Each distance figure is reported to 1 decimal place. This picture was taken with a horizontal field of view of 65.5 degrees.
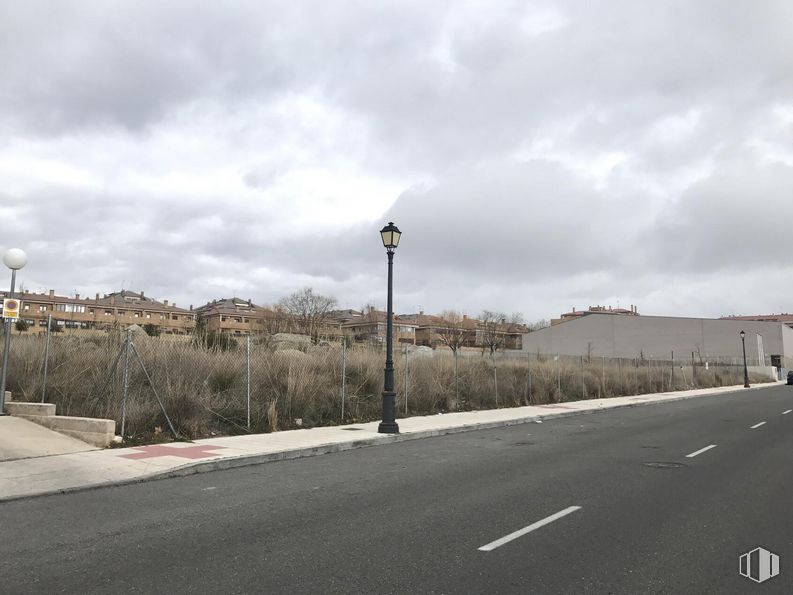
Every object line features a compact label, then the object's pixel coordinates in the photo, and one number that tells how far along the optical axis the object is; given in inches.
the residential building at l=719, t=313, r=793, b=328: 6254.9
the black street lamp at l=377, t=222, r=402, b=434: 621.6
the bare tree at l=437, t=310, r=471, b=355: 4644.4
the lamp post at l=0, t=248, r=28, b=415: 578.6
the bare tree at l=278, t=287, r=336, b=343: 3870.6
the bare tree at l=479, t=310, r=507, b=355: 4699.8
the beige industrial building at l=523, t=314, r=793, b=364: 3287.4
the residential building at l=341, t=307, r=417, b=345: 4503.4
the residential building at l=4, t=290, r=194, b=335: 4079.2
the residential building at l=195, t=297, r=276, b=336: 4390.8
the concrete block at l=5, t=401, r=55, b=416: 527.8
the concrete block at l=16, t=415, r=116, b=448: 481.4
